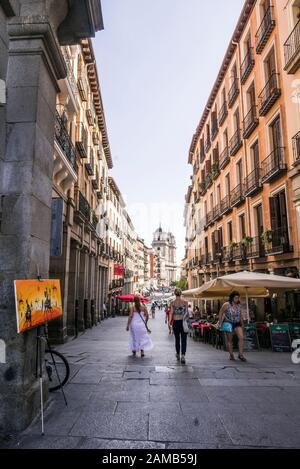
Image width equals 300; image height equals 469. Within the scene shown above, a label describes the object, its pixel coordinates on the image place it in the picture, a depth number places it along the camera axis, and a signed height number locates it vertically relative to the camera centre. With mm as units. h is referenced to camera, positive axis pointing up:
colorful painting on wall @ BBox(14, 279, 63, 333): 3797 -188
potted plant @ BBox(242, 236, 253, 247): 18734 +2488
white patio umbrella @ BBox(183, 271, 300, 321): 9883 +46
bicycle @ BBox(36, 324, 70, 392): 5338 -1473
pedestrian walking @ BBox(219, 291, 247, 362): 8344 -914
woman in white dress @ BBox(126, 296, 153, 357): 8594 -1193
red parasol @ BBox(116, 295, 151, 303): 26653 -999
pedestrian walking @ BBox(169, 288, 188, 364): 7832 -852
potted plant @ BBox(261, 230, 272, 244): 15811 +2279
